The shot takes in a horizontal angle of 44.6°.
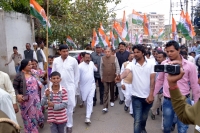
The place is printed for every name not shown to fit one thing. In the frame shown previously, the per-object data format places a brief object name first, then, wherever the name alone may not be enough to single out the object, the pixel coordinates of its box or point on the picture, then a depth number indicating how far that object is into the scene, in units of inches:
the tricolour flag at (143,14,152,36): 528.7
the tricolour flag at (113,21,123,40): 507.9
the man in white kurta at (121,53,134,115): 240.2
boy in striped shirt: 157.1
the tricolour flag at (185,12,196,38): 424.3
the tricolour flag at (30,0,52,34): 205.6
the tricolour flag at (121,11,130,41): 493.0
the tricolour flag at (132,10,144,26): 531.2
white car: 445.9
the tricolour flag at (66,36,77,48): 525.7
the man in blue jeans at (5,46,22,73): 379.4
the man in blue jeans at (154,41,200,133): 137.9
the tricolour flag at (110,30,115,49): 612.3
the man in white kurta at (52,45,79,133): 192.1
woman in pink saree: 165.9
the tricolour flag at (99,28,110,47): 464.8
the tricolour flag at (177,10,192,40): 427.0
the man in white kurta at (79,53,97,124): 237.7
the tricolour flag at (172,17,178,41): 471.5
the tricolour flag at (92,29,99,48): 479.5
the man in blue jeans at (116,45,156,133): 161.5
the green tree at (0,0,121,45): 519.5
